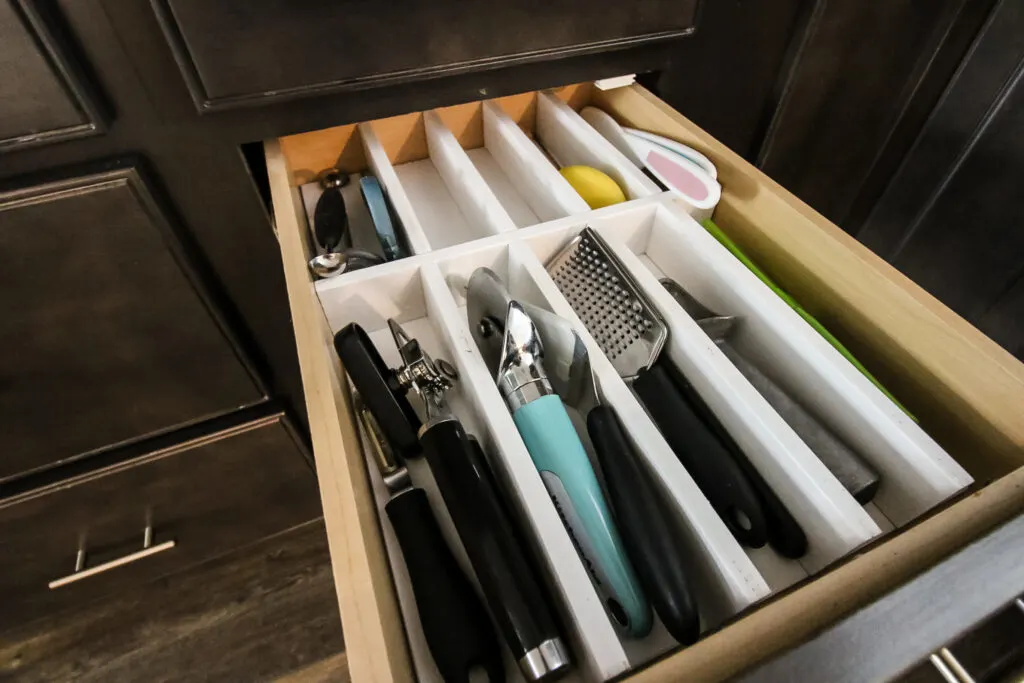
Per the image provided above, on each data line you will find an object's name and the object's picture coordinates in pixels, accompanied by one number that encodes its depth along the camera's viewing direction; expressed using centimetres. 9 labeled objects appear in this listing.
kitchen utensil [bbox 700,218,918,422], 46
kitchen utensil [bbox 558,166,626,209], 61
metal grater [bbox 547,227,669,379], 48
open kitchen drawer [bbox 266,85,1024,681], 32
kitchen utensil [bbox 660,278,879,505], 40
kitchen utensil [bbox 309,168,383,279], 51
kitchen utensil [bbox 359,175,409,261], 56
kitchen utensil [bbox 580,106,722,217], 58
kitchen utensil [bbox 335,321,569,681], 33
